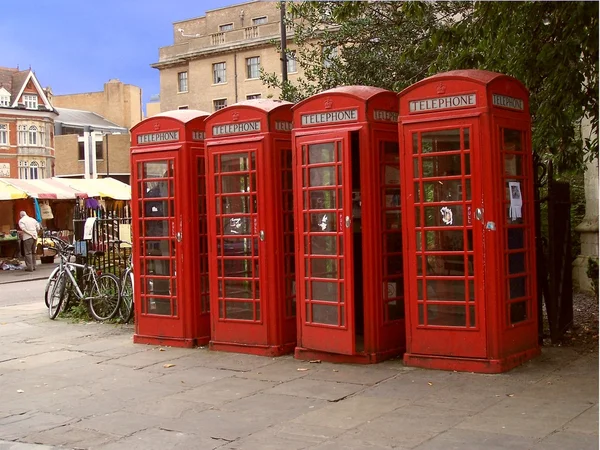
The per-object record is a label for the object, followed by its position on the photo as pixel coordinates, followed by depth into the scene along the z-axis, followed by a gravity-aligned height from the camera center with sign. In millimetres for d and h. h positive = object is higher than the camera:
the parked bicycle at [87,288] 11305 -714
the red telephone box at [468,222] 6715 +83
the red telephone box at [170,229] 8766 +128
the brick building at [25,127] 61531 +9865
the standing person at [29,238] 23078 +203
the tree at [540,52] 8102 +2068
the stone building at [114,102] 77375 +14728
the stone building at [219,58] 55812 +14148
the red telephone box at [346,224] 7320 +101
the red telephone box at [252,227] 8000 +118
